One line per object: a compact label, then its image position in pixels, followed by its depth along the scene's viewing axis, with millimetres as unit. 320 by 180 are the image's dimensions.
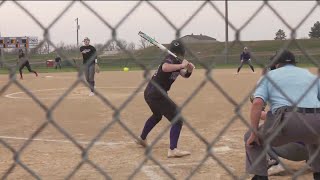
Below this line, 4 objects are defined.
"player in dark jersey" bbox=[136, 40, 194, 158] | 11891
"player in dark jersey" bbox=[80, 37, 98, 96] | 24581
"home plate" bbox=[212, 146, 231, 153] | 12438
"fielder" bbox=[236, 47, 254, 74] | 41656
